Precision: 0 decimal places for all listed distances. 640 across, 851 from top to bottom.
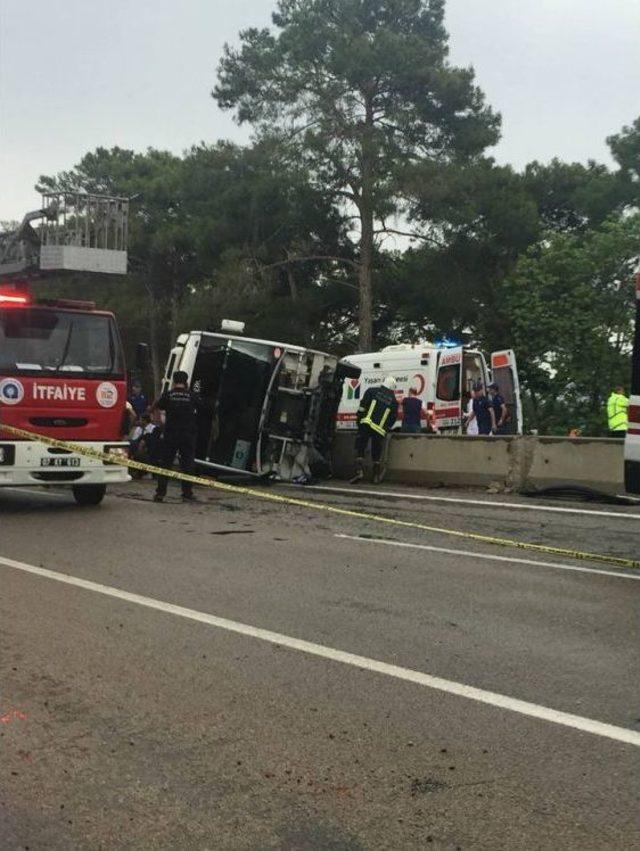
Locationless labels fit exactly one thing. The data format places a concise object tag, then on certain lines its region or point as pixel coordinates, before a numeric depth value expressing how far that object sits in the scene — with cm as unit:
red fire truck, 1054
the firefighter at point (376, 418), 1556
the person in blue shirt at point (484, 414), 1823
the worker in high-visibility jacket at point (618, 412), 1759
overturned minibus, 1457
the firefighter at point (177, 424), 1226
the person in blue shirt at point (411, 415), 1772
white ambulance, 1886
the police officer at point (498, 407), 1847
